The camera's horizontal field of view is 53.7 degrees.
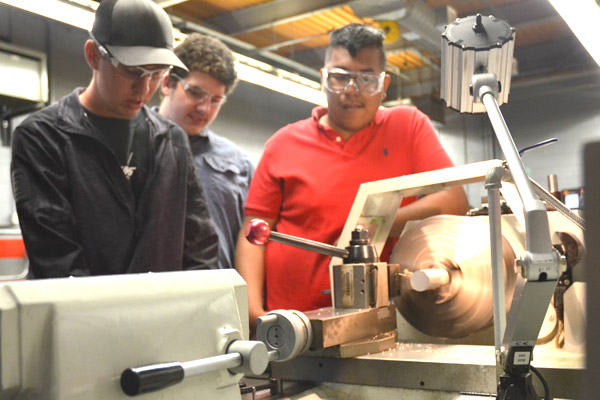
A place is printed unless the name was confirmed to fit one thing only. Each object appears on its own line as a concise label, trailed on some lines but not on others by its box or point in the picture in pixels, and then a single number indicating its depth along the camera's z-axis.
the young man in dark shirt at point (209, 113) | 2.19
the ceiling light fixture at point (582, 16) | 2.22
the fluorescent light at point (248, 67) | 2.49
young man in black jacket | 1.48
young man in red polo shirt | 1.71
